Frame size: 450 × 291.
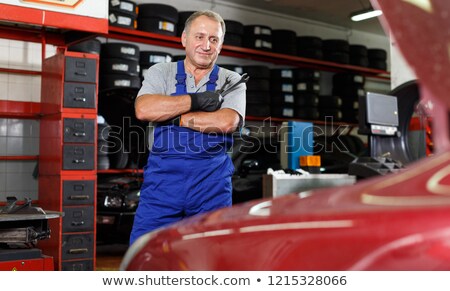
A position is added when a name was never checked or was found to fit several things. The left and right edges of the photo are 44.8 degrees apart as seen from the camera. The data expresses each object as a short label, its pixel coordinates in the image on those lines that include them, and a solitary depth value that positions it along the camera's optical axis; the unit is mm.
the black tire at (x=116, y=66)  5770
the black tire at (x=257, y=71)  7098
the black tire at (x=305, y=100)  7613
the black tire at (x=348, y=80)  8258
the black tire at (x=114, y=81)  5746
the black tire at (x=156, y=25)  6332
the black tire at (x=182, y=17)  6473
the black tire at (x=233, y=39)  7012
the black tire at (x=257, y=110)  7101
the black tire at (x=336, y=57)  8016
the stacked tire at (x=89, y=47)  5309
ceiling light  7922
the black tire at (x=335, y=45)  8055
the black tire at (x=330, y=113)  7805
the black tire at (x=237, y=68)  6710
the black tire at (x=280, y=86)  7391
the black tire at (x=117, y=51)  5801
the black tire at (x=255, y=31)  7285
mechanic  1698
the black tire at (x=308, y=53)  7743
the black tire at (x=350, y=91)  8227
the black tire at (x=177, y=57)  6266
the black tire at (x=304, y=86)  7609
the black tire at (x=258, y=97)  7145
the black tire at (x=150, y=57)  6219
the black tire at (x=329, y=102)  7863
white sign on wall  3818
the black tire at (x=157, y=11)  6289
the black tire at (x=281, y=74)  7414
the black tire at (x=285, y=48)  7512
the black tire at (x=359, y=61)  8297
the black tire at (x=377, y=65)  8492
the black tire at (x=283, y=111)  7367
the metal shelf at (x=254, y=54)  6285
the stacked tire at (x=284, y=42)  7523
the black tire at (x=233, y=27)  7047
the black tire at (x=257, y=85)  7077
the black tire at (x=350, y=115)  8062
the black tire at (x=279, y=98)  7395
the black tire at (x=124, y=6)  5930
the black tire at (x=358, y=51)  8320
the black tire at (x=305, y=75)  7617
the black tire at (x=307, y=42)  7781
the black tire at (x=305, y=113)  7598
